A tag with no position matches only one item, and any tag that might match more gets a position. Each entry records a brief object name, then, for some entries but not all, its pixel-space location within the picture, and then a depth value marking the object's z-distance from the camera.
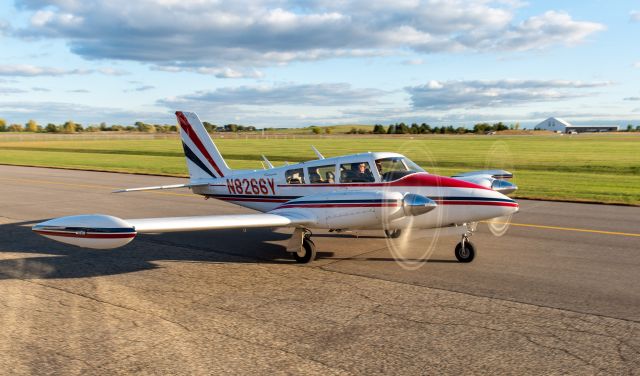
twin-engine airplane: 8.89
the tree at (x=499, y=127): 175.12
